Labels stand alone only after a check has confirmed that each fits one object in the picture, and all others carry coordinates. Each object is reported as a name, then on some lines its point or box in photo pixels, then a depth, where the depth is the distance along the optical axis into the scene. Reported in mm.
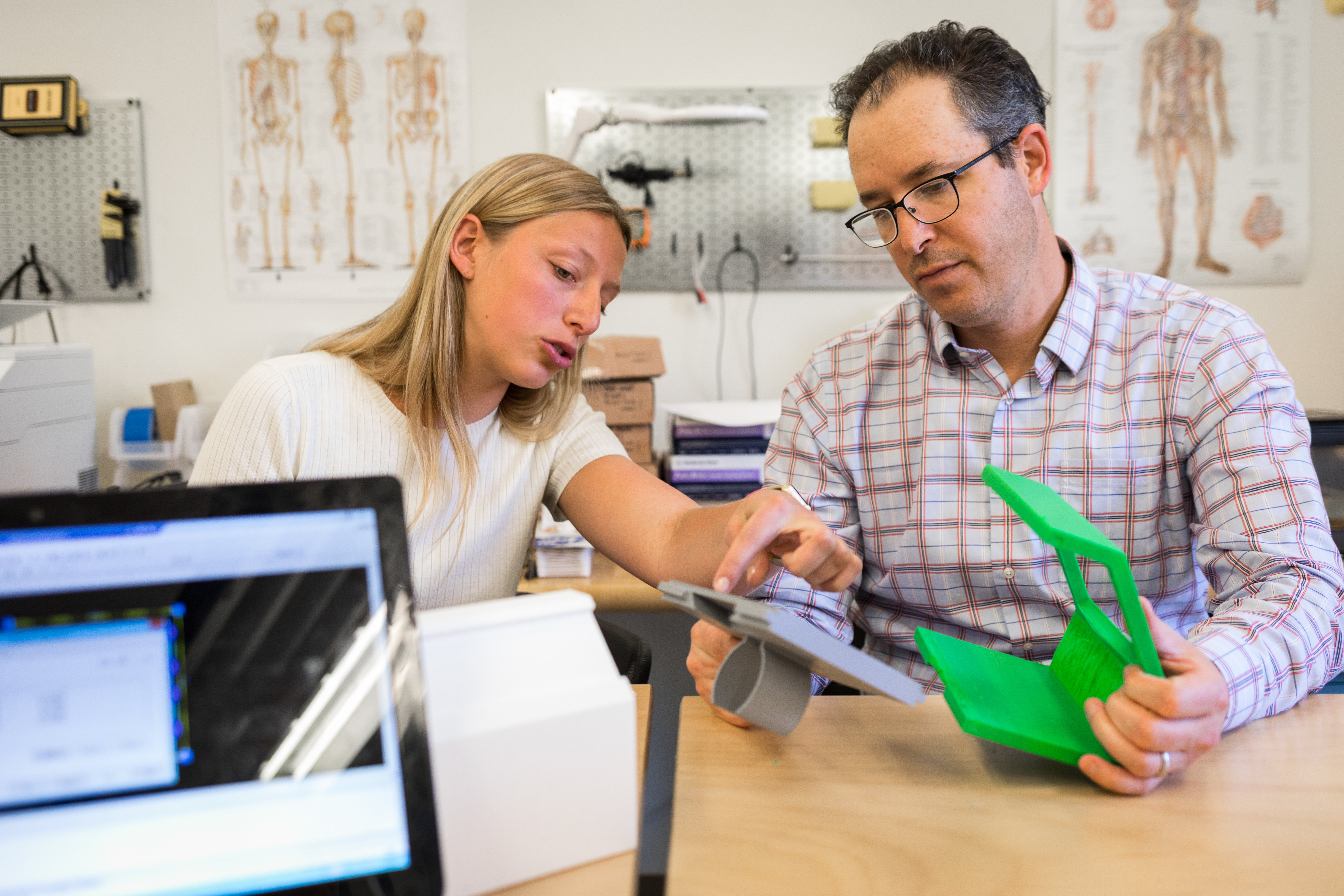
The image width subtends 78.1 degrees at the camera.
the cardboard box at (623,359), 1962
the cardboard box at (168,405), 2180
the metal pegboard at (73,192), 2252
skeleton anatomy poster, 2219
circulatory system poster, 2156
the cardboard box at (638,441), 1996
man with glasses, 986
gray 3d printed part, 564
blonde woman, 1030
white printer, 1687
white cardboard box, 494
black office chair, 1140
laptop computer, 391
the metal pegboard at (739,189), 2217
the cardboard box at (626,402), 1992
